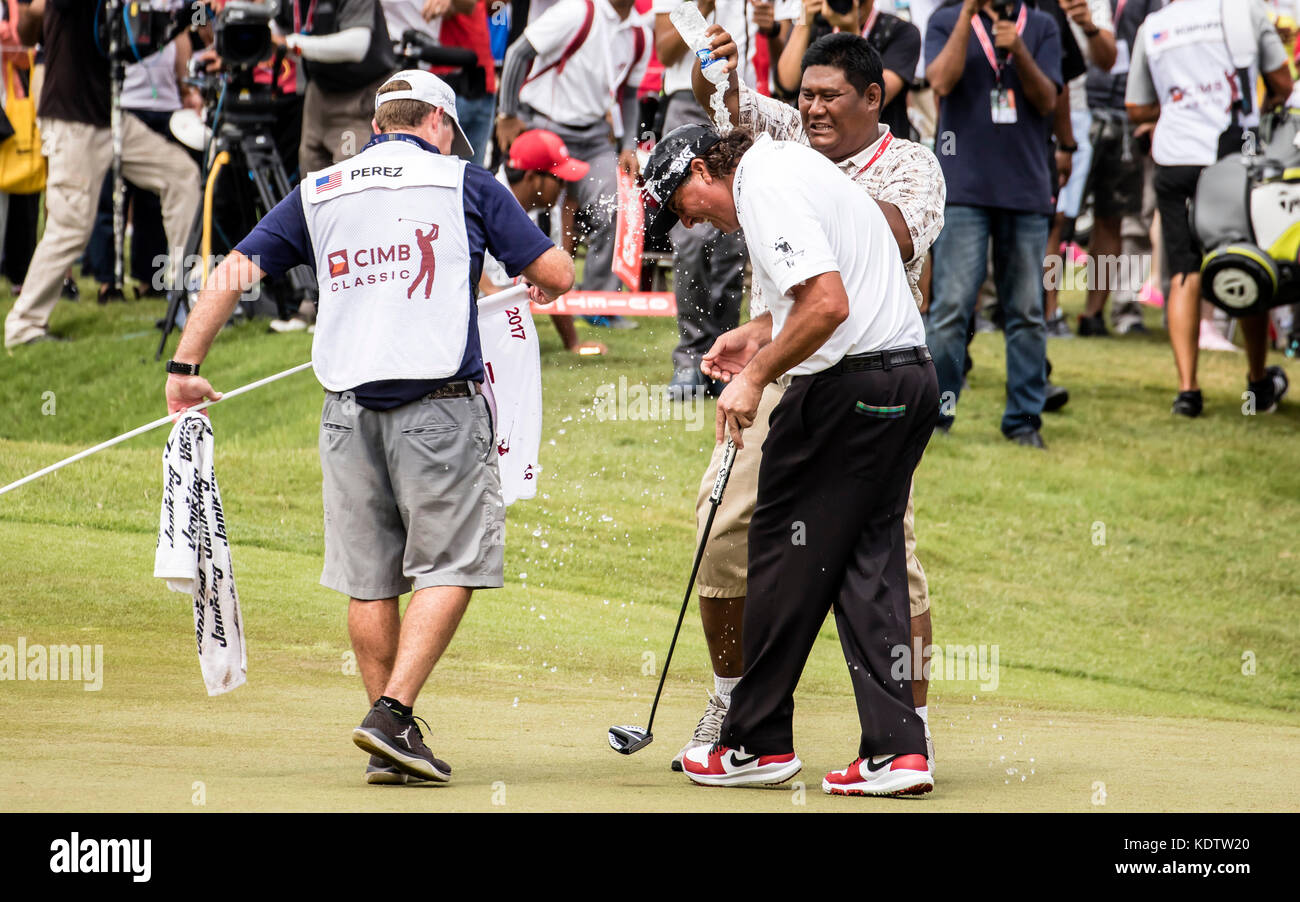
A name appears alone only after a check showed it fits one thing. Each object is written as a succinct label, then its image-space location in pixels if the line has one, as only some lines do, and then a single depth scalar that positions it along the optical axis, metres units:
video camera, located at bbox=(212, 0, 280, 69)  10.66
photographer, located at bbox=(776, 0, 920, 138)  9.57
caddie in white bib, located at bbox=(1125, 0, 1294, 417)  11.02
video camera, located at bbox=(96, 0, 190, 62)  11.70
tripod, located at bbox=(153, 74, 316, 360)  11.33
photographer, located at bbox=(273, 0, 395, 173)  11.05
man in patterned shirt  5.32
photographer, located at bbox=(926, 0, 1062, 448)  9.95
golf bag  9.73
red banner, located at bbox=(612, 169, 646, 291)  10.74
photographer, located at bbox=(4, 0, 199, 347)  11.87
